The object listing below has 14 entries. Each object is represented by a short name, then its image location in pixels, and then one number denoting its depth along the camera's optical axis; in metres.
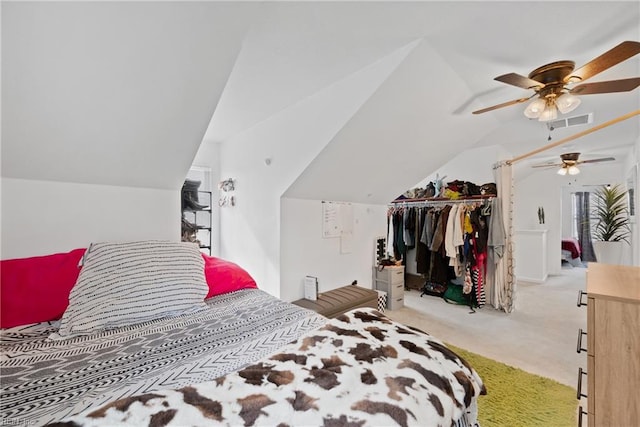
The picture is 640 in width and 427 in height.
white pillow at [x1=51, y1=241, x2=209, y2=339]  1.26
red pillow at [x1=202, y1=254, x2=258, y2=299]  1.79
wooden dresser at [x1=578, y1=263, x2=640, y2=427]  1.05
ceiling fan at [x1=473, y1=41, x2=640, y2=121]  1.62
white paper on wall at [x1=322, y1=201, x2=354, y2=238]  3.27
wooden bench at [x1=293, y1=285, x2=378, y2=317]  2.69
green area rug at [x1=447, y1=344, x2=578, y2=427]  1.67
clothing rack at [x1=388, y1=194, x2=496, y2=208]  4.00
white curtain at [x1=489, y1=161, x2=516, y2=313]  3.58
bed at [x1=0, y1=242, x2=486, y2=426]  0.71
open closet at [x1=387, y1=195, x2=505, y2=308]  3.79
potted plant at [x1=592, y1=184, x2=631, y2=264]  4.51
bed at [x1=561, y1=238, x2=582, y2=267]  6.78
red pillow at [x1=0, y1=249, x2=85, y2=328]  1.30
